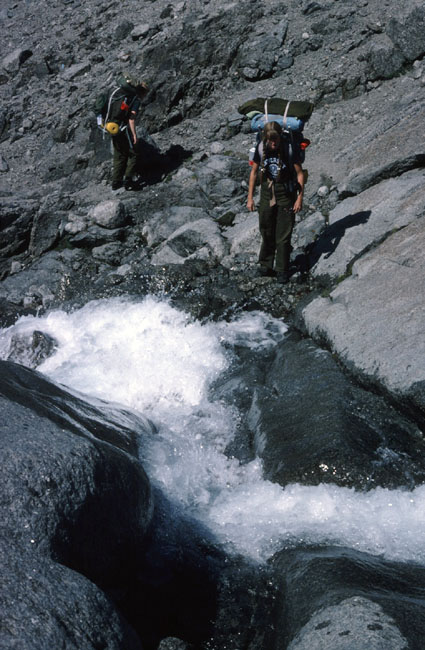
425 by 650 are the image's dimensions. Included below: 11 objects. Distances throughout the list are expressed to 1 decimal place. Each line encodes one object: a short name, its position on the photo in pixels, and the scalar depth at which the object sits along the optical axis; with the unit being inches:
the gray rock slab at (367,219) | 350.3
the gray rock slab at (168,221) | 477.0
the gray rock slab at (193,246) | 431.8
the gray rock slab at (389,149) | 398.6
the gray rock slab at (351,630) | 124.6
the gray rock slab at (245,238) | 423.8
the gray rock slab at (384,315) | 238.7
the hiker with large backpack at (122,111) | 519.5
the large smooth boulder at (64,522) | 124.3
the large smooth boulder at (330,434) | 213.0
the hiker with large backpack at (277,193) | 314.8
